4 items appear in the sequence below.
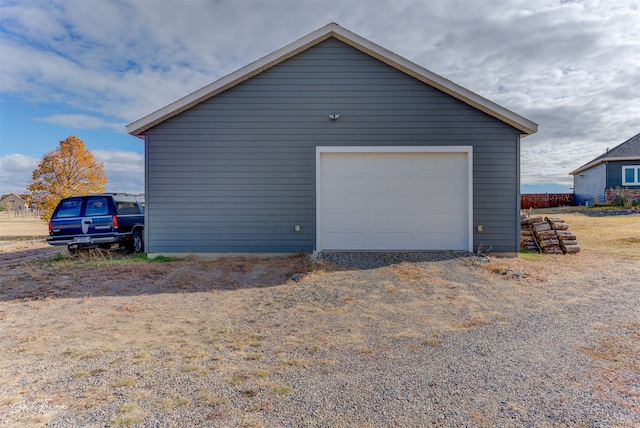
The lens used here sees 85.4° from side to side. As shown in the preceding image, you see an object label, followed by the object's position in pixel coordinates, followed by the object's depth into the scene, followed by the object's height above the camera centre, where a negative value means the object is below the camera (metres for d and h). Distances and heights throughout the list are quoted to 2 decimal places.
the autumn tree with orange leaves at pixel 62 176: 17.16 +1.66
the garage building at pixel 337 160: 8.71 +1.22
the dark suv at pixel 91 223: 9.11 -0.39
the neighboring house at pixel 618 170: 26.16 +2.92
